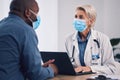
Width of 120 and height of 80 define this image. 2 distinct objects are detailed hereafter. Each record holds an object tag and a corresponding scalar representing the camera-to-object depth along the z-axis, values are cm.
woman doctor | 250
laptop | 205
